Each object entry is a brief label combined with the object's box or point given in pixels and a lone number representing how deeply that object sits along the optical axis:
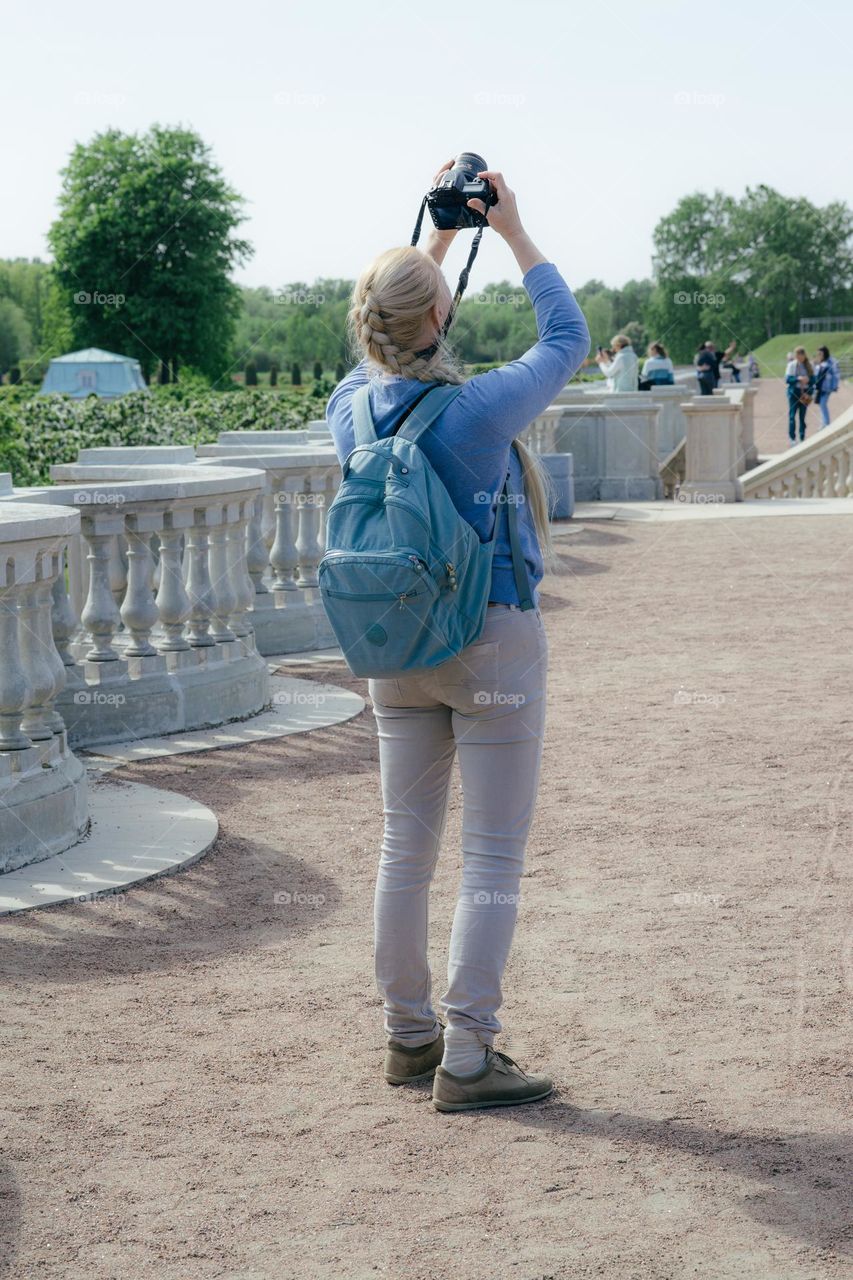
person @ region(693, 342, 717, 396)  27.91
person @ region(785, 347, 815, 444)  30.50
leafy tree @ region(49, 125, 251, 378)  57.22
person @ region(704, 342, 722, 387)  28.12
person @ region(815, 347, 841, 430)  30.38
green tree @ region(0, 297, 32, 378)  96.38
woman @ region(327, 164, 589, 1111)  3.33
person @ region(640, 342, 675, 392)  26.62
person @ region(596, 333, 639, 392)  22.83
